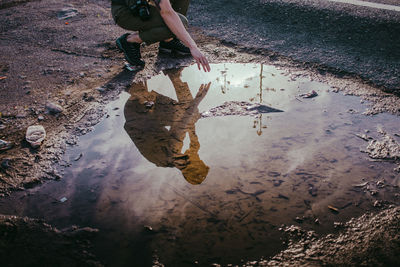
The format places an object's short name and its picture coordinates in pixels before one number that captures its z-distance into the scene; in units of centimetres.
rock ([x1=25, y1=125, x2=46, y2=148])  202
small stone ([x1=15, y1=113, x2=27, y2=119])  231
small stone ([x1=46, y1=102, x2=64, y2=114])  238
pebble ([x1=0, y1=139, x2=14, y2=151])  199
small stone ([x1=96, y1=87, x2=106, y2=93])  266
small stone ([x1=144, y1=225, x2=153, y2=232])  149
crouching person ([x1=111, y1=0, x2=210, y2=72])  276
